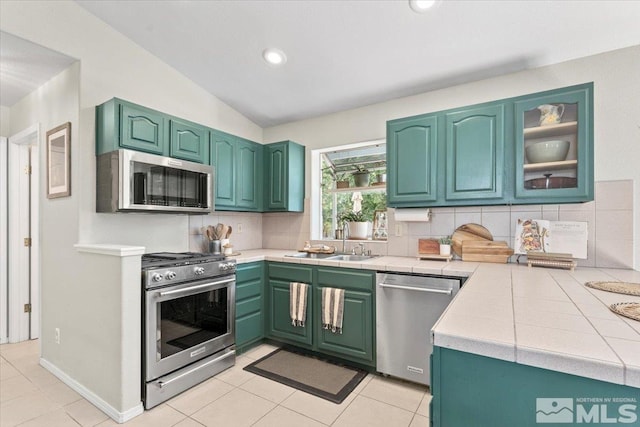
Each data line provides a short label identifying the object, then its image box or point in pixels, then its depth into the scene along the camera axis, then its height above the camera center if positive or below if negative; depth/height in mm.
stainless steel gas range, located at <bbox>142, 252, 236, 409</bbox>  2041 -830
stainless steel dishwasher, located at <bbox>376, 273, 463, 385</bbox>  2172 -792
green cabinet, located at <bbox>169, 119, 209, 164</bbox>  2619 +638
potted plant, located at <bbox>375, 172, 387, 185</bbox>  3250 +367
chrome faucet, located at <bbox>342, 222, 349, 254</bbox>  3274 -272
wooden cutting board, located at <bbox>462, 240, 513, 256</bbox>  2439 -285
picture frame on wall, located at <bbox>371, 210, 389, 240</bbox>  3191 -137
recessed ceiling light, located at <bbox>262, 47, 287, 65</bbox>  2599 +1362
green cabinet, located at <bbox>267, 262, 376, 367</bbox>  2467 -883
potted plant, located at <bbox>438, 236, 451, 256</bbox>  2568 -286
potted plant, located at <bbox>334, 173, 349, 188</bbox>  3504 +371
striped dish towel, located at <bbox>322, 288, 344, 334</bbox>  2562 -826
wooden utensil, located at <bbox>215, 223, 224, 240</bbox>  3205 -222
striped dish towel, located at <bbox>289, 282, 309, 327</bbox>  2746 -832
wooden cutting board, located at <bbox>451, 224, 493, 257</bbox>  2578 -193
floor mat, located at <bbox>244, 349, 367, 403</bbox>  2246 -1322
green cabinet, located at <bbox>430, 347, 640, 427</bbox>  745 -493
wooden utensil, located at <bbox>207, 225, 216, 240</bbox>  3139 -222
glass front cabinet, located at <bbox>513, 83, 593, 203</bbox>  2033 +467
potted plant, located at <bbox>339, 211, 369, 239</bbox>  3252 -128
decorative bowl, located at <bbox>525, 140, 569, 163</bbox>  2109 +437
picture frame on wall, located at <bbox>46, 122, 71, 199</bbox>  2367 +405
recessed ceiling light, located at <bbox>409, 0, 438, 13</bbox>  1928 +1340
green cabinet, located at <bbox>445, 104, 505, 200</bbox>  2277 +463
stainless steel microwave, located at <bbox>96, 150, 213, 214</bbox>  2191 +219
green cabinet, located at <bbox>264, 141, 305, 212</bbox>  3410 +403
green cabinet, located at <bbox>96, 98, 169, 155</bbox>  2252 +649
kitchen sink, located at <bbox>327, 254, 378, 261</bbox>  3032 -460
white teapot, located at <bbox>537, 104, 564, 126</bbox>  2121 +702
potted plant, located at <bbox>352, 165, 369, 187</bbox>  3340 +392
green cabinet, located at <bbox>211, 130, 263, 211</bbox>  3008 +426
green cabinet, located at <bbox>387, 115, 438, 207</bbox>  2516 +445
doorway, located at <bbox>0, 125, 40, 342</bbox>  3088 -308
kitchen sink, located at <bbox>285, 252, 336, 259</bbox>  3187 -465
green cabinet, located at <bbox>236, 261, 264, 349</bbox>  2756 -867
